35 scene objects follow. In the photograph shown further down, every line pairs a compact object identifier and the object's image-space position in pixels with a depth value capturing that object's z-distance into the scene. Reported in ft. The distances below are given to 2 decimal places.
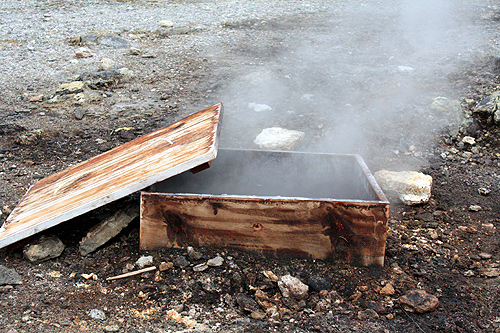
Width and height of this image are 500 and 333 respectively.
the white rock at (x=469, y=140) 12.96
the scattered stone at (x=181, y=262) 7.79
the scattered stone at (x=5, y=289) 7.13
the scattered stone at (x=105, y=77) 17.56
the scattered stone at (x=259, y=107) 15.39
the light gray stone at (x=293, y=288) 7.27
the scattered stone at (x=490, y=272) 7.82
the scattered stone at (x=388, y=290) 7.35
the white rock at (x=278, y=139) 12.89
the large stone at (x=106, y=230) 8.23
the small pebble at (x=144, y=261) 7.84
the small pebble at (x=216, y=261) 7.79
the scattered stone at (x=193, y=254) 7.90
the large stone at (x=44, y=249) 7.88
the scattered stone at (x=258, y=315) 6.78
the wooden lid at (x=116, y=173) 7.44
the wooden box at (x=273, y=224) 7.51
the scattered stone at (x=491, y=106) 13.12
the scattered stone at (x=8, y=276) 7.32
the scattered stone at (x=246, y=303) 6.97
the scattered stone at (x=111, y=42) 22.34
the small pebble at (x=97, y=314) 6.66
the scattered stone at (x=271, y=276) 7.60
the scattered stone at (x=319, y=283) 7.45
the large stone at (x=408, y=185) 10.50
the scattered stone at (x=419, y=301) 6.91
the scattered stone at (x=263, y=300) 7.05
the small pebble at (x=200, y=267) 7.71
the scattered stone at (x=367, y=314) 6.77
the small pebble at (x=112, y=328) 6.37
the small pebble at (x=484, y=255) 8.41
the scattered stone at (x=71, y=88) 16.85
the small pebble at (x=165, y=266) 7.72
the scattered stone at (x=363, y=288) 7.43
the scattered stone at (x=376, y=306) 6.96
